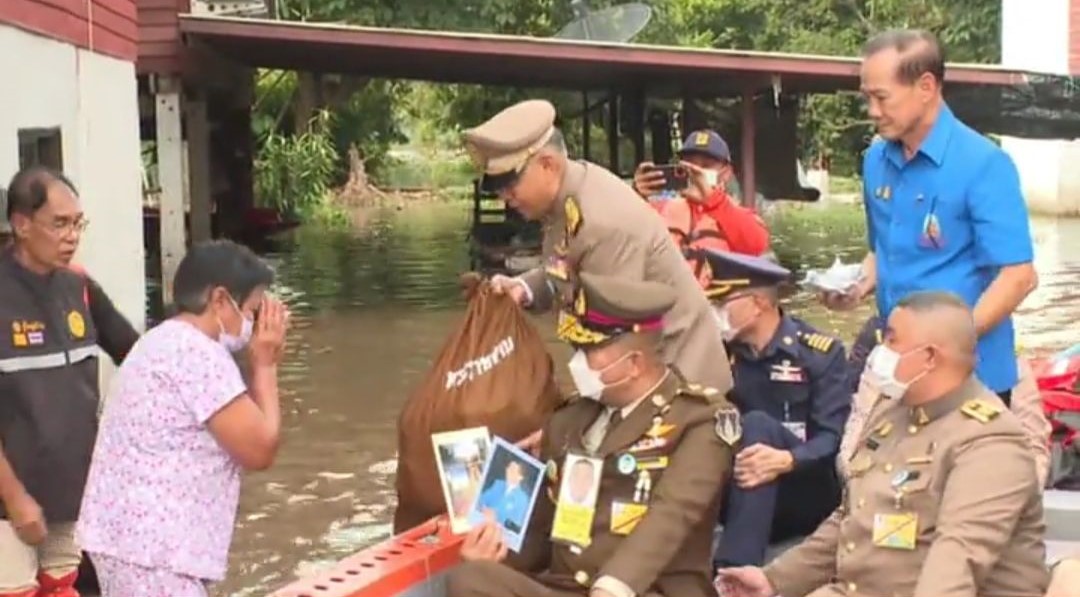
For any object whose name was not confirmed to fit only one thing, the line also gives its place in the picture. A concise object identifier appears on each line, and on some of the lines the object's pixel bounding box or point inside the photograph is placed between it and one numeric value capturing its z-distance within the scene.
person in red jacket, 6.04
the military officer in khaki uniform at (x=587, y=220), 4.07
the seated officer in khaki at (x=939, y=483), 3.36
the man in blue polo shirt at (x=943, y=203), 3.94
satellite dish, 21.06
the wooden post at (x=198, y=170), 17.91
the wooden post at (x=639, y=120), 20.23
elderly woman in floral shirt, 3.67
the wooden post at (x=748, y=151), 16.95
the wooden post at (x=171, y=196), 15.59
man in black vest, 4.47
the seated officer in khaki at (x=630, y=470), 3.78
